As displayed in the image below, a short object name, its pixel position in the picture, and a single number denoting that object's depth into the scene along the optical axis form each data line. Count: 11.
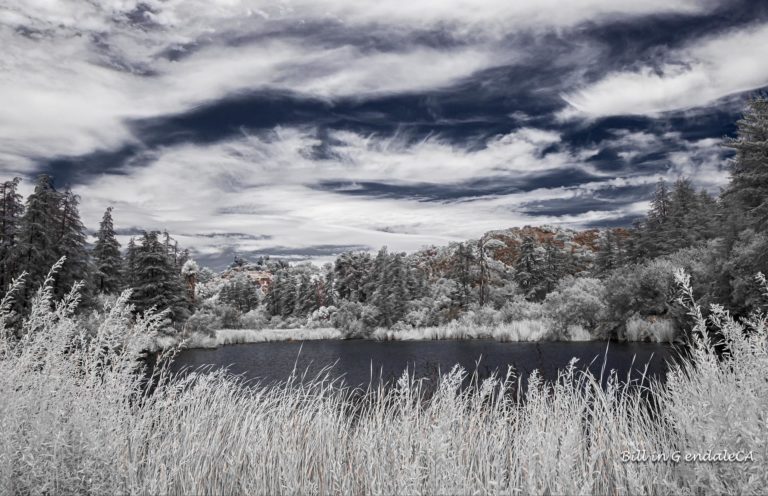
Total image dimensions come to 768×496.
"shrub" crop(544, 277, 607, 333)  36.66
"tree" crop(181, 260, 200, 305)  57.67
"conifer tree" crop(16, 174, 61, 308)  26.53
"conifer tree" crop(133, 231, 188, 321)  39.16
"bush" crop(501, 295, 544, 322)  45.50
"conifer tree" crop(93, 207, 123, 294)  41.66
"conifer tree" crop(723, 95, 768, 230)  22.03
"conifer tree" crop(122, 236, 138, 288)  42.19
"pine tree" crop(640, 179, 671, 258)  54.69
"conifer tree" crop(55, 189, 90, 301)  28.77
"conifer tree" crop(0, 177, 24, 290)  26.19
